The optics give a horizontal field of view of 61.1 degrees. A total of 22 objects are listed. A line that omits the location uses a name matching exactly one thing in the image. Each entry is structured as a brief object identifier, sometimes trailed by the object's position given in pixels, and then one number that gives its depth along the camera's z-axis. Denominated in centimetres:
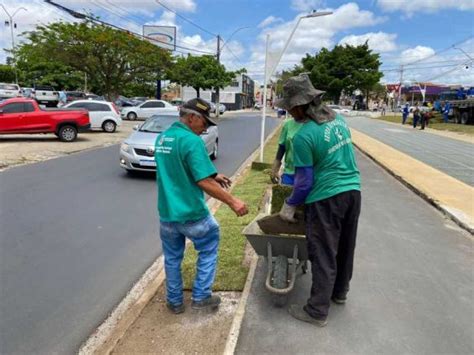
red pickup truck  1444
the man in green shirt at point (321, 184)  301
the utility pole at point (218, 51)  3649
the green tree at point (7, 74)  5119
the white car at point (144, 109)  2903
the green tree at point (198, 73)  3456
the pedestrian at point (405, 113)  3558
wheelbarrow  336
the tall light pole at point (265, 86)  1021
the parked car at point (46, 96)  3322
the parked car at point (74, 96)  3575
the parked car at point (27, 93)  3371
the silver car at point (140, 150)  890
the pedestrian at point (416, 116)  3089
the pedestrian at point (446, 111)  3465
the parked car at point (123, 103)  3547
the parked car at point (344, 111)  5273
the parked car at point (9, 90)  3129
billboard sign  4766
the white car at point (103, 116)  1991
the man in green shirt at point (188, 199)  295
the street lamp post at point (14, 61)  4496
